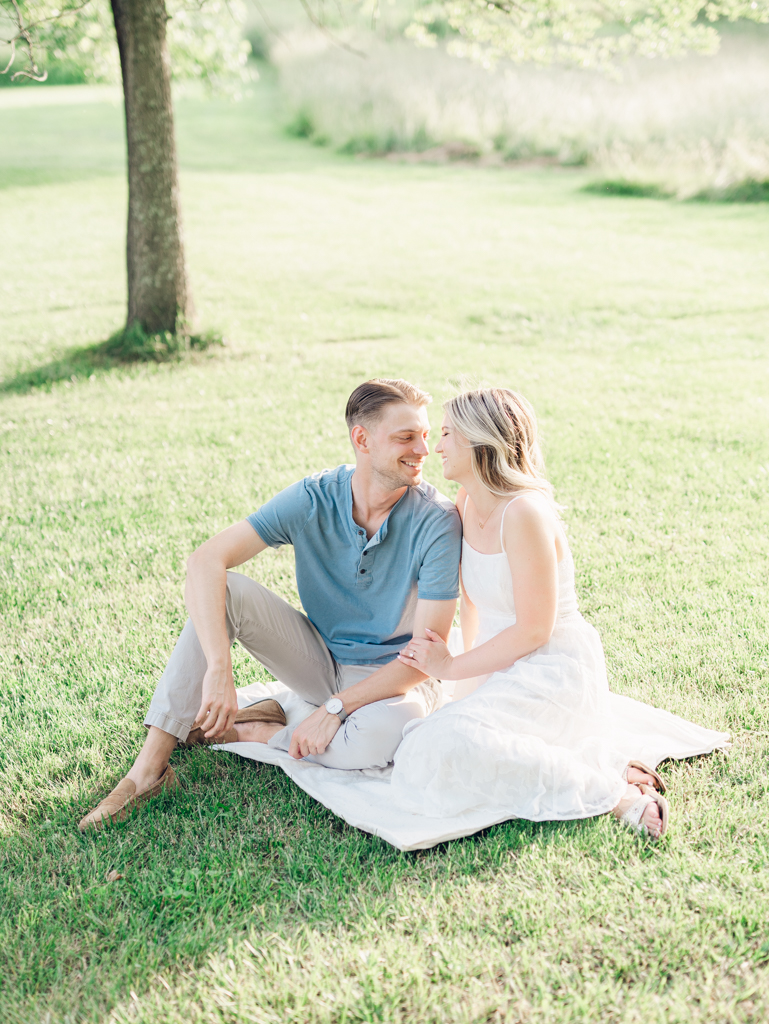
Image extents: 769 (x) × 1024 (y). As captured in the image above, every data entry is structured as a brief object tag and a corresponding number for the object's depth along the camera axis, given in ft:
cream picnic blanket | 10.02
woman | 10.17
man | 11.00
